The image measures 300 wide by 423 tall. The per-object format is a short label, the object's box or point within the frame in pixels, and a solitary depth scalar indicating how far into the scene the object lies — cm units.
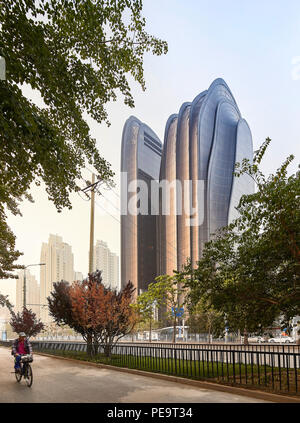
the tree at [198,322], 6044
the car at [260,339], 5372
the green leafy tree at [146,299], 4553
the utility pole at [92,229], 2580
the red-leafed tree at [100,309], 2256
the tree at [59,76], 725
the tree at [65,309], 2391
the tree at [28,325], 4194
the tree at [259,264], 1144
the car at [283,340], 5212
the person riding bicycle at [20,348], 1348
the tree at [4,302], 3116
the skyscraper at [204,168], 11006
